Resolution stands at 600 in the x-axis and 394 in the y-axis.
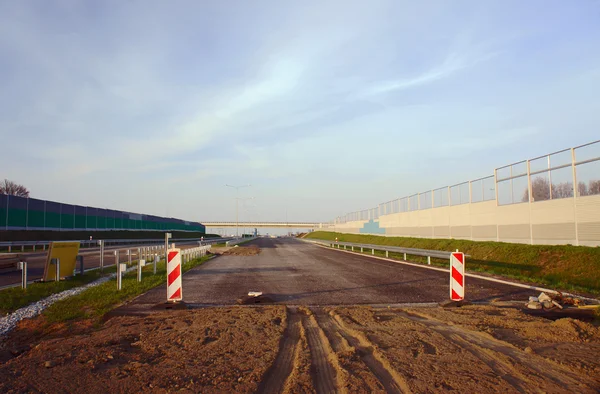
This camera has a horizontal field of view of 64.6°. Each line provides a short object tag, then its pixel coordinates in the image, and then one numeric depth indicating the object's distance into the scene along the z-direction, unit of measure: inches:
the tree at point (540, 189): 917.2
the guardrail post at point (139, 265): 662.5
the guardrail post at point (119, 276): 588.1
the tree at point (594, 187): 764.6
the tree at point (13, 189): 3632.4
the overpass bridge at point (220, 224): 7509.8
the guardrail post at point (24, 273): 593.6
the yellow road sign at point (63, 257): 658.2
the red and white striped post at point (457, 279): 459.0
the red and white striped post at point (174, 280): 453.4
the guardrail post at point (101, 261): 839.7
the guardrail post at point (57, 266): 661.3
